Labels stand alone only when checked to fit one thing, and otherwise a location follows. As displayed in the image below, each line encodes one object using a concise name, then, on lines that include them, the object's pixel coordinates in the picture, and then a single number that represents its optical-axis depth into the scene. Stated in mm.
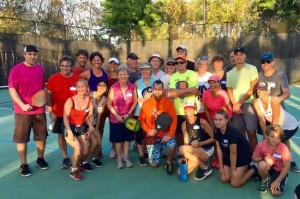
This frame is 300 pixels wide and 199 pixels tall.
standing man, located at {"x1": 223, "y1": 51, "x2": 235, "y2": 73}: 5614
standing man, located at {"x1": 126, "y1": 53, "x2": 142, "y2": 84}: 5832
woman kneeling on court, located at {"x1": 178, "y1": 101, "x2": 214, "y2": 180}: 4695
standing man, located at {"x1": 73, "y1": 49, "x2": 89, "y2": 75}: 5445
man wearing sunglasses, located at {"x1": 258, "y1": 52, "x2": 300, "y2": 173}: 4684
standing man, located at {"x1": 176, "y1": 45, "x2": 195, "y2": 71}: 5905
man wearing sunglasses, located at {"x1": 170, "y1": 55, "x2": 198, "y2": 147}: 5146
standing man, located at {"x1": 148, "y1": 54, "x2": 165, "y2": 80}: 5633
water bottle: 4543
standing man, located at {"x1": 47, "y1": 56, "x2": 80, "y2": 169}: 4977
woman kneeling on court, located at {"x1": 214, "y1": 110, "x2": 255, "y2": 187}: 4293
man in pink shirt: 4609
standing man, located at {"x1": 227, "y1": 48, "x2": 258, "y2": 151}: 4930
